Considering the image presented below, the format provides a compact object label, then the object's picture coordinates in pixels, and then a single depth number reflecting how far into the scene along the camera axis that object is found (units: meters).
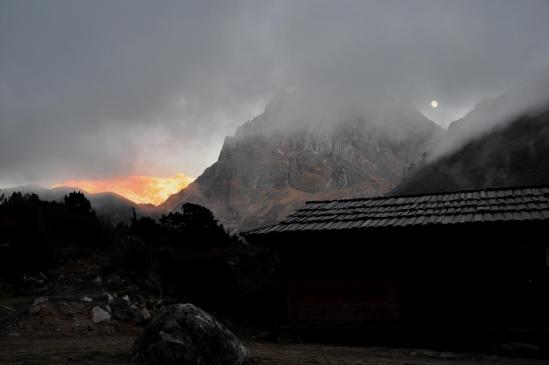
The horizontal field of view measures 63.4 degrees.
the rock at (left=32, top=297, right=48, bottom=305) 12.40
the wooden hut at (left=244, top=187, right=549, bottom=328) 11.18
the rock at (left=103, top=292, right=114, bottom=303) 13.76
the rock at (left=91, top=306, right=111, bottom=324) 12.48
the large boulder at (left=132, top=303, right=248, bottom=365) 6.86
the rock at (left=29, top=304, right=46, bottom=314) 12.02
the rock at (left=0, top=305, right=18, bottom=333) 11.29
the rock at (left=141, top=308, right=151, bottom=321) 13.68
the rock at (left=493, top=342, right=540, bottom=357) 10.34
